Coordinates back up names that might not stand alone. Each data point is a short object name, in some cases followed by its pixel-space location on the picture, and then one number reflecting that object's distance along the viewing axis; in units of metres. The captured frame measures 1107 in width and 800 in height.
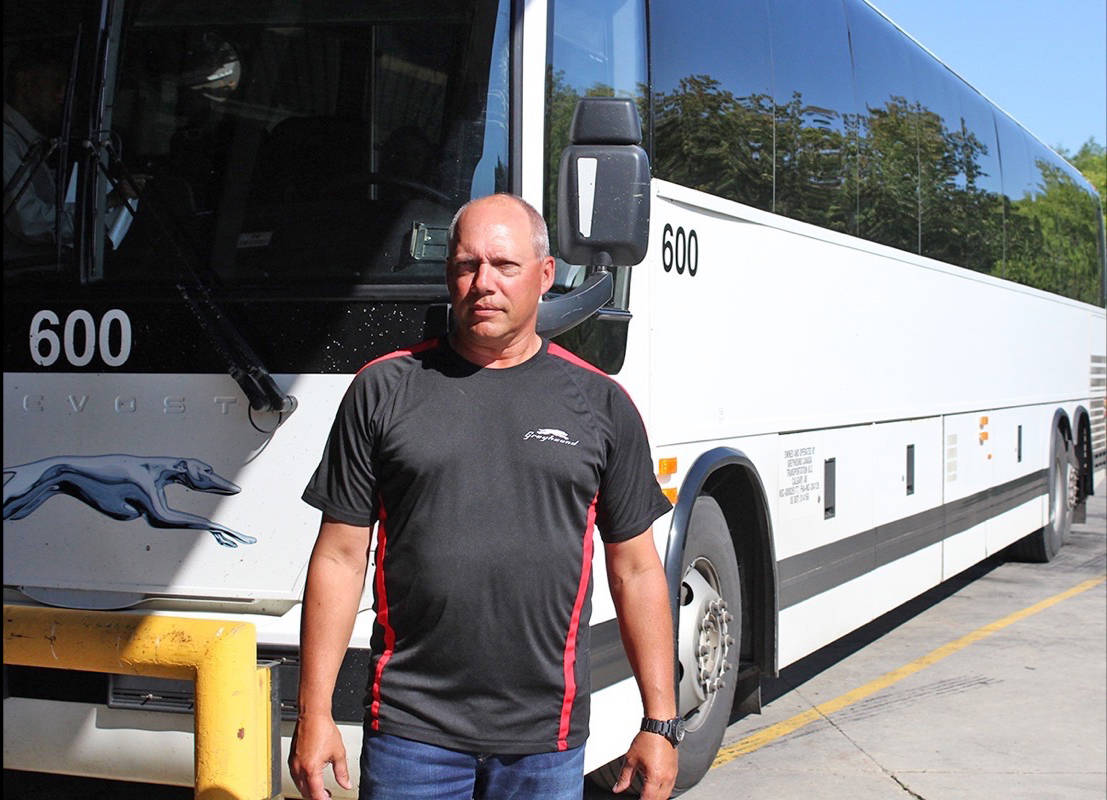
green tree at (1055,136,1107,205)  86.38
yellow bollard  3.29
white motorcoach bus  4.46
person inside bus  4.69
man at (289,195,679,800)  2.87
